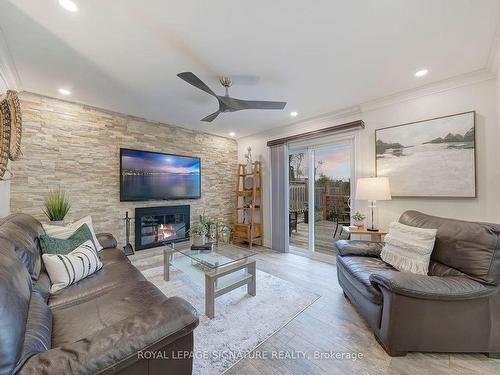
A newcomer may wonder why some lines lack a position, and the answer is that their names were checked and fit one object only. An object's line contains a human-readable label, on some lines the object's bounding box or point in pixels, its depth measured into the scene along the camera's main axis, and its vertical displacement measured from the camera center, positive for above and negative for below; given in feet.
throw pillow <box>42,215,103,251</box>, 6.61 -1.35
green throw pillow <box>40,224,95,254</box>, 5.78 -1.59
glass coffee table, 6.42 -2.92
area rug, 5.06 -3.99
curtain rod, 10.03 +3.21
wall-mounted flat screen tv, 11.12 +0.82
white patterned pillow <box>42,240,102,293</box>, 5.25 -2.07
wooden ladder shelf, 14.26 -1.32
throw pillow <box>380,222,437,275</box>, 6.08 -1.84
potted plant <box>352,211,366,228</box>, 9.60 -1.34
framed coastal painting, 7.60 +1.36
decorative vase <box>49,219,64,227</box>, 8.40 -1.36
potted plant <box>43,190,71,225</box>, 8.55 -0.79
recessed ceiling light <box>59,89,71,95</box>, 8.67 +4.19
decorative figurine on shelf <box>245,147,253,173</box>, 14.89 +1.94
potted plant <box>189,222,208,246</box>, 8.77 -1.94
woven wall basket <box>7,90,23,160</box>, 5.48 +1.77
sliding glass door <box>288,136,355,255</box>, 11.31 -0.07
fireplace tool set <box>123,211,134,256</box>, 10.72 -2.55
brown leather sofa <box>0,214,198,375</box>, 2.40 -2.06
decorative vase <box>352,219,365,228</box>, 9.82 -1.61
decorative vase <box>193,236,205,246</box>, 8.76 -2.19
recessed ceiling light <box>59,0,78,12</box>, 4.67 +4.26
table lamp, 8.36 +0.04
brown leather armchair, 4.76 -2.74
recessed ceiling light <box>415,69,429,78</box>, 7.26 +4.23
